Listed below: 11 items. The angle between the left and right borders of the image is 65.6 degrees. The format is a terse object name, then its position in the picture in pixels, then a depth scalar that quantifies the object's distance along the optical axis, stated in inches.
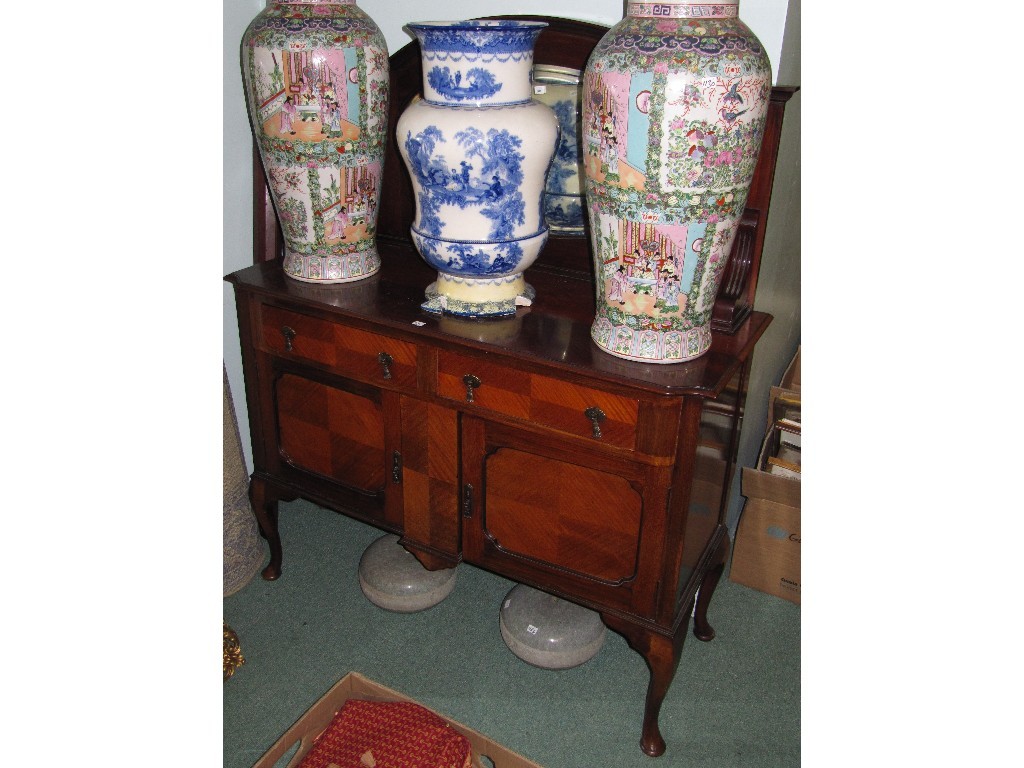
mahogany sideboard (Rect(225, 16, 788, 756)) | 60.7
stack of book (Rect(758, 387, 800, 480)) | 87.7
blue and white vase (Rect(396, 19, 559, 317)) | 60.1
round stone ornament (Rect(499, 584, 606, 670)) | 78.9
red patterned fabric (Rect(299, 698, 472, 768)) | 60.6
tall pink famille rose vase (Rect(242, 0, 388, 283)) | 65.9
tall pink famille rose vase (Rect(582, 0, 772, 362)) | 50.1
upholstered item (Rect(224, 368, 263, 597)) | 87.5
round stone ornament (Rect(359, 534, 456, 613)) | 85.7
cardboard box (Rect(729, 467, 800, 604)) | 85.5
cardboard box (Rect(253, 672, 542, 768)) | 64.2
